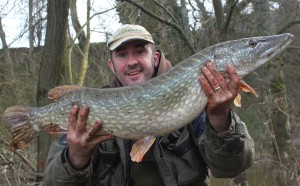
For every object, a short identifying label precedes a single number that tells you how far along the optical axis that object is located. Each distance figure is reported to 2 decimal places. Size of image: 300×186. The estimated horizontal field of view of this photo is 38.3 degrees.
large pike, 2.40
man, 2.45
